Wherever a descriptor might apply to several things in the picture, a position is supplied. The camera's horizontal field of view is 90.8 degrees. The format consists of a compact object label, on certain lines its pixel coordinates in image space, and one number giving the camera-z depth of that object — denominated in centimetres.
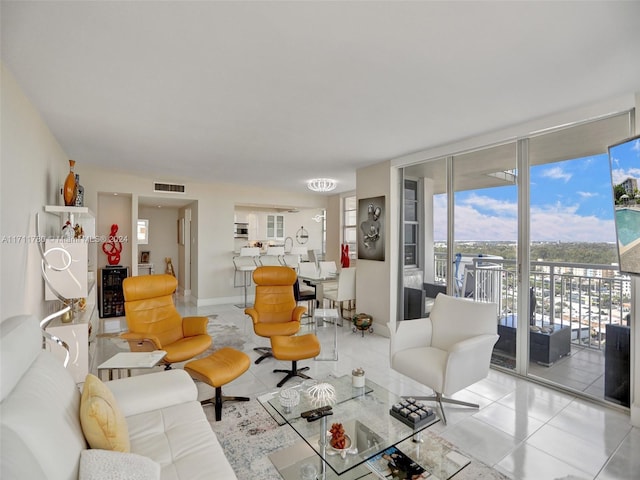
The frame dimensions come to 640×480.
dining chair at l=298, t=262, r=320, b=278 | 582
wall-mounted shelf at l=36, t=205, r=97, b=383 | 279
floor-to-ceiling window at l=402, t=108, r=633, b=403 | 294
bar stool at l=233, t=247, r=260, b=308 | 685
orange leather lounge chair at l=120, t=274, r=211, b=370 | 292
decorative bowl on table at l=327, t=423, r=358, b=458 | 174
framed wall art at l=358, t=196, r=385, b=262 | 493
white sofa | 103
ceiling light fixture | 545
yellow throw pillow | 133
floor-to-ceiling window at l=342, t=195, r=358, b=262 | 768
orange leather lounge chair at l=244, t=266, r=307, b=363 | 392
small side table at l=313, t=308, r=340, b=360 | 390
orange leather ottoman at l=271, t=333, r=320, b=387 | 308
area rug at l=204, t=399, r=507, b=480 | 195
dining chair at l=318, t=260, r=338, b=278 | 602
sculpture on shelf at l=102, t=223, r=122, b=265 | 632
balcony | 294
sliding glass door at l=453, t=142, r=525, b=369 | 352
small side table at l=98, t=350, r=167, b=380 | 222
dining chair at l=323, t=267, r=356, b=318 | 532
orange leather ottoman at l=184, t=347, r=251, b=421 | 251
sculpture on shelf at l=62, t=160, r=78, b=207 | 327
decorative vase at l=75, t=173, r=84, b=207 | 353
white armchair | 249
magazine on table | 167
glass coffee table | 170
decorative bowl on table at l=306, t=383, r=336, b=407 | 219
